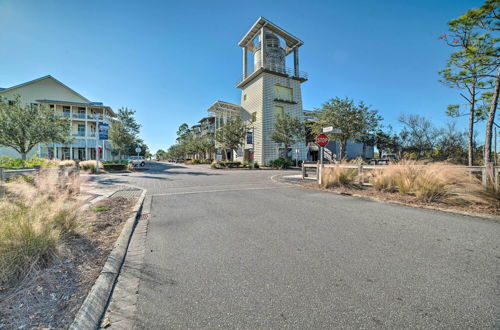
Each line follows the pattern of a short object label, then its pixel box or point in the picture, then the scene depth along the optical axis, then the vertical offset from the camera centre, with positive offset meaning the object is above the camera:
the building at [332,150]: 35.14 +2.60
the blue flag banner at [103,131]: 16.72 +2.45
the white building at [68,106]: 30.62 +8.76
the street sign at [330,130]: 9.30 +1.54
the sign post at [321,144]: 9.22 +0.88
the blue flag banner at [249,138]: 24.05 +2.87
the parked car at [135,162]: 25.23 -0.18
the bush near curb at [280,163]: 26.13 -0.13
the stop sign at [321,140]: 9.20 +1.05
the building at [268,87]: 28.25 +11.26
